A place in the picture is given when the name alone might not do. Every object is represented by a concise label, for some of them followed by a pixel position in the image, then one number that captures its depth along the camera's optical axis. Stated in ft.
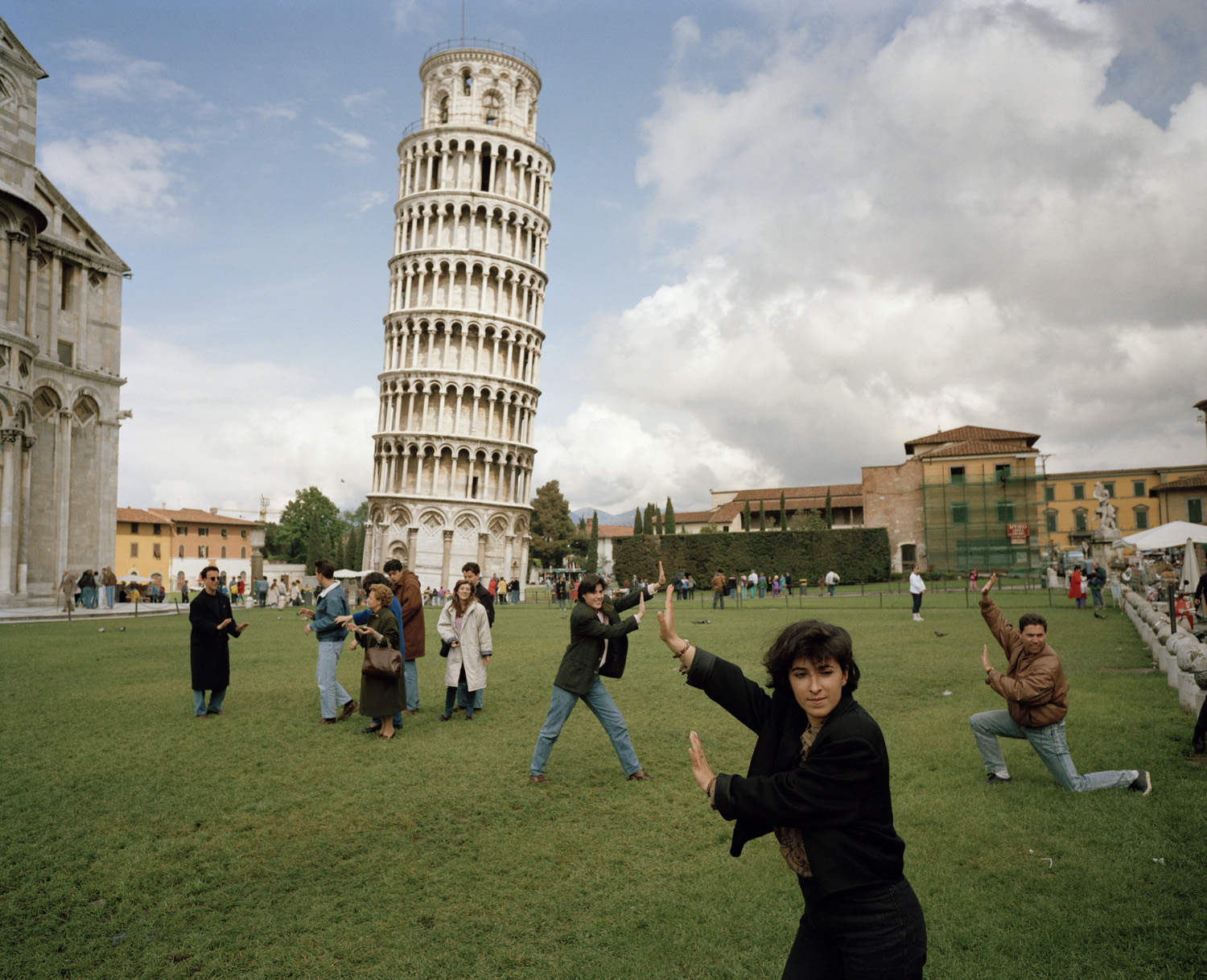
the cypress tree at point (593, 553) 280.92
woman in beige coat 34.27
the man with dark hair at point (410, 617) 35.94
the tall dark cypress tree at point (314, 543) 271.08
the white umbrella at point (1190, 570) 60.39
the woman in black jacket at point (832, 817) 8.71
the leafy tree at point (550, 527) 286.25
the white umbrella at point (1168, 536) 70.49
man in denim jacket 34.14
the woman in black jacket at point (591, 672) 24.97
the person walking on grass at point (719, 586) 109.50
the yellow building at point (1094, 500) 246.88
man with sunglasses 34.99
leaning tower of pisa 199.72
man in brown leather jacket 21.36
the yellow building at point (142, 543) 254.27
